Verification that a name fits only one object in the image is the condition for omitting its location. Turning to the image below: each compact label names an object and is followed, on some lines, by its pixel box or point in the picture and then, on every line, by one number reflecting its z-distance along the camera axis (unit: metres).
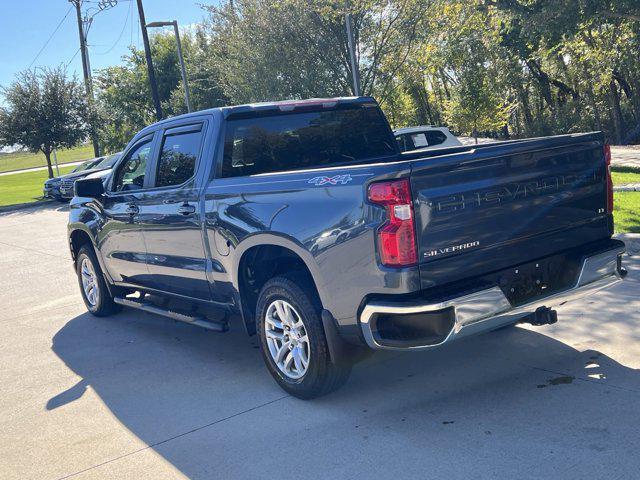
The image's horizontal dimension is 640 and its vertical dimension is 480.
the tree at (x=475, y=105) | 21.70
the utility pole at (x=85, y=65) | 34.88
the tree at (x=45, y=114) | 32.38
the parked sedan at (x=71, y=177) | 25.41
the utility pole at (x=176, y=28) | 25.91
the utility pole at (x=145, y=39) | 27.42
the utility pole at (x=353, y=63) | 18.91
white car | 16.77
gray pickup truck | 3.98
